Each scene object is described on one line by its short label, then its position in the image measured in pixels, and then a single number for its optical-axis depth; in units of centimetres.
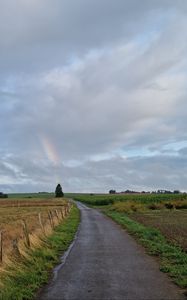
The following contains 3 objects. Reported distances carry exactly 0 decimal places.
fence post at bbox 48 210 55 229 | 1707
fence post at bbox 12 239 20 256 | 863
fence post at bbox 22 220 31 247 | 1005
